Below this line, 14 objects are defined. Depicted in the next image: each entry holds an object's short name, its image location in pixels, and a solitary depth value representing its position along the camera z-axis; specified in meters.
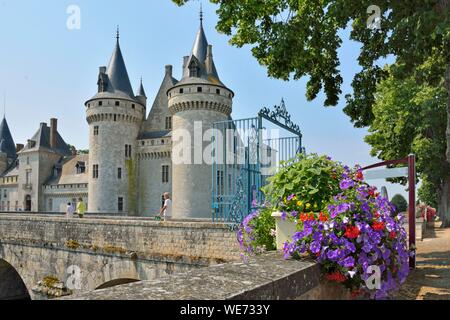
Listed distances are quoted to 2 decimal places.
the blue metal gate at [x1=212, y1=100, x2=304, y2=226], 7.71
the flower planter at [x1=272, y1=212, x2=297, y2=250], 3.54
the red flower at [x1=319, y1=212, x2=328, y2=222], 3.06
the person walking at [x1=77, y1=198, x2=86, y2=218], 18.03
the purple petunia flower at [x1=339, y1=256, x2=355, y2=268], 2.81
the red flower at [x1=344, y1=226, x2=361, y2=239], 2.94
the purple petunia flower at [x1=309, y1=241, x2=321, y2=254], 2.94
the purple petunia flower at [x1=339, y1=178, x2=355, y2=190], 3.37
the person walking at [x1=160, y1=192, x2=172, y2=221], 13.13
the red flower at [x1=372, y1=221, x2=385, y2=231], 3.05
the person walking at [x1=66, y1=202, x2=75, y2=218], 17.91
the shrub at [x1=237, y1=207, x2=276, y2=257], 4.16
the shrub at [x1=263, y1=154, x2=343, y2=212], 3.51
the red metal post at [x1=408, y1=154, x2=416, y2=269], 5.38
